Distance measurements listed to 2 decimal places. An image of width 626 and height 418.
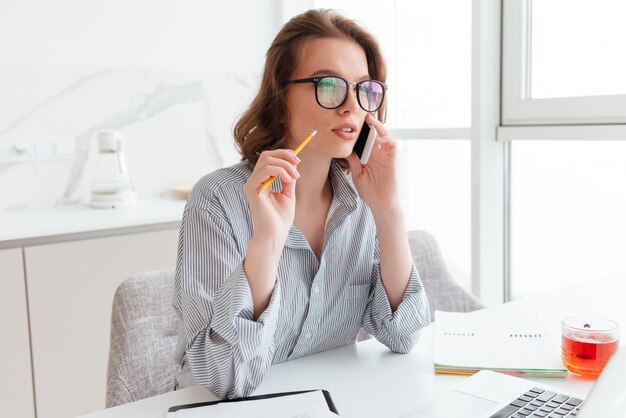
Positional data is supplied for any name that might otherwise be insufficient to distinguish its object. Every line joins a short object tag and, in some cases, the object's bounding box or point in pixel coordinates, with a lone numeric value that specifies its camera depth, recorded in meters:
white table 0.98
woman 1.06
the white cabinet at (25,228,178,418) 2.17
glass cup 1.05
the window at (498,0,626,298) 2.09
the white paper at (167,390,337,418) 0.92
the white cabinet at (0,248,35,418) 2.10
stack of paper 1.09
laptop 0.90
